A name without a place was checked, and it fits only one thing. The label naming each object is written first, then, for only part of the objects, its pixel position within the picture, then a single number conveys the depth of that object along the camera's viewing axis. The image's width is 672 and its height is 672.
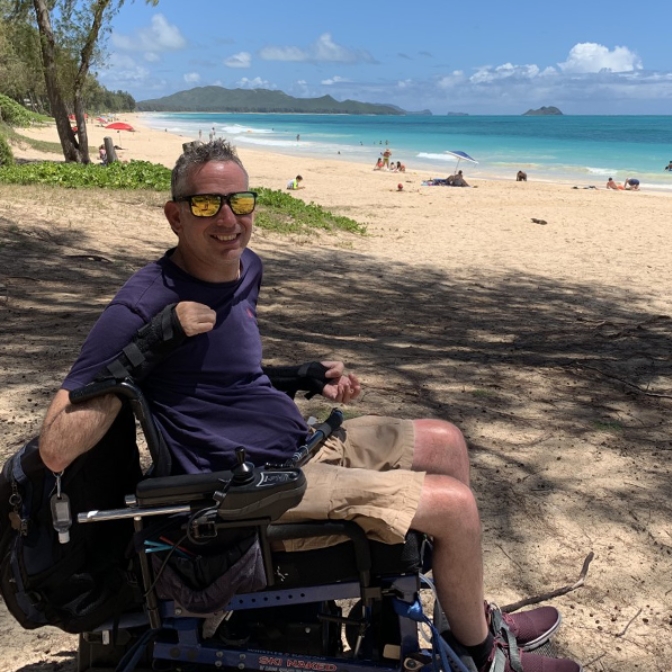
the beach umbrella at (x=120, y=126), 39.78
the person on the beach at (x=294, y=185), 20.78
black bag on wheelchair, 1.95
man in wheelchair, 1.93
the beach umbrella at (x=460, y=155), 32.03
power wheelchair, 1.88
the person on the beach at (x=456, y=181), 25.03
